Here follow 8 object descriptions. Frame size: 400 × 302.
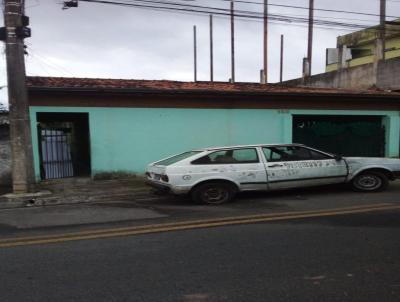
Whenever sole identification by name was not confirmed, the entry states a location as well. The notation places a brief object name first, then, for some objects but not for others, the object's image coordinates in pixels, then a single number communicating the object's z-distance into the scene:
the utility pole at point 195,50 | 39.08
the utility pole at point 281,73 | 39.55
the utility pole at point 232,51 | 31.77
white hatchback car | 8.32
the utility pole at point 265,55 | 27.63
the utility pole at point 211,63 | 38.84
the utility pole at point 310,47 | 26.17
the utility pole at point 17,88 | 9.27
